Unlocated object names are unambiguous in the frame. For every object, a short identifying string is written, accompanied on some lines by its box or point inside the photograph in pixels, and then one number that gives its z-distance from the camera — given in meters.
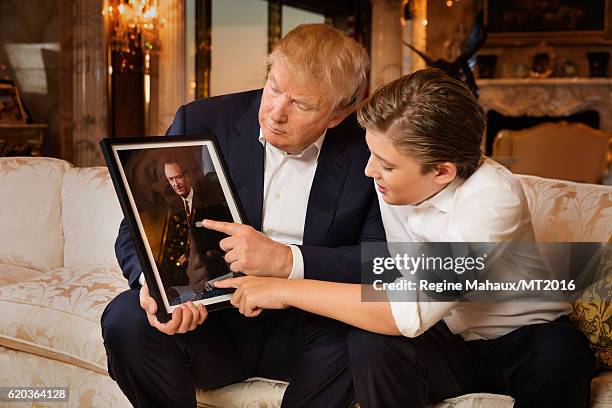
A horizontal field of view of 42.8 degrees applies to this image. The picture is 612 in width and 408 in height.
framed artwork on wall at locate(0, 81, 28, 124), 6.05
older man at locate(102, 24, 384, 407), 1.66
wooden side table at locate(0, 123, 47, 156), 5.98
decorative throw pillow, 1.74
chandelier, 6.77
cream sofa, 2.06
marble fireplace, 8.25
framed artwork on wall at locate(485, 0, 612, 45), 8.35
